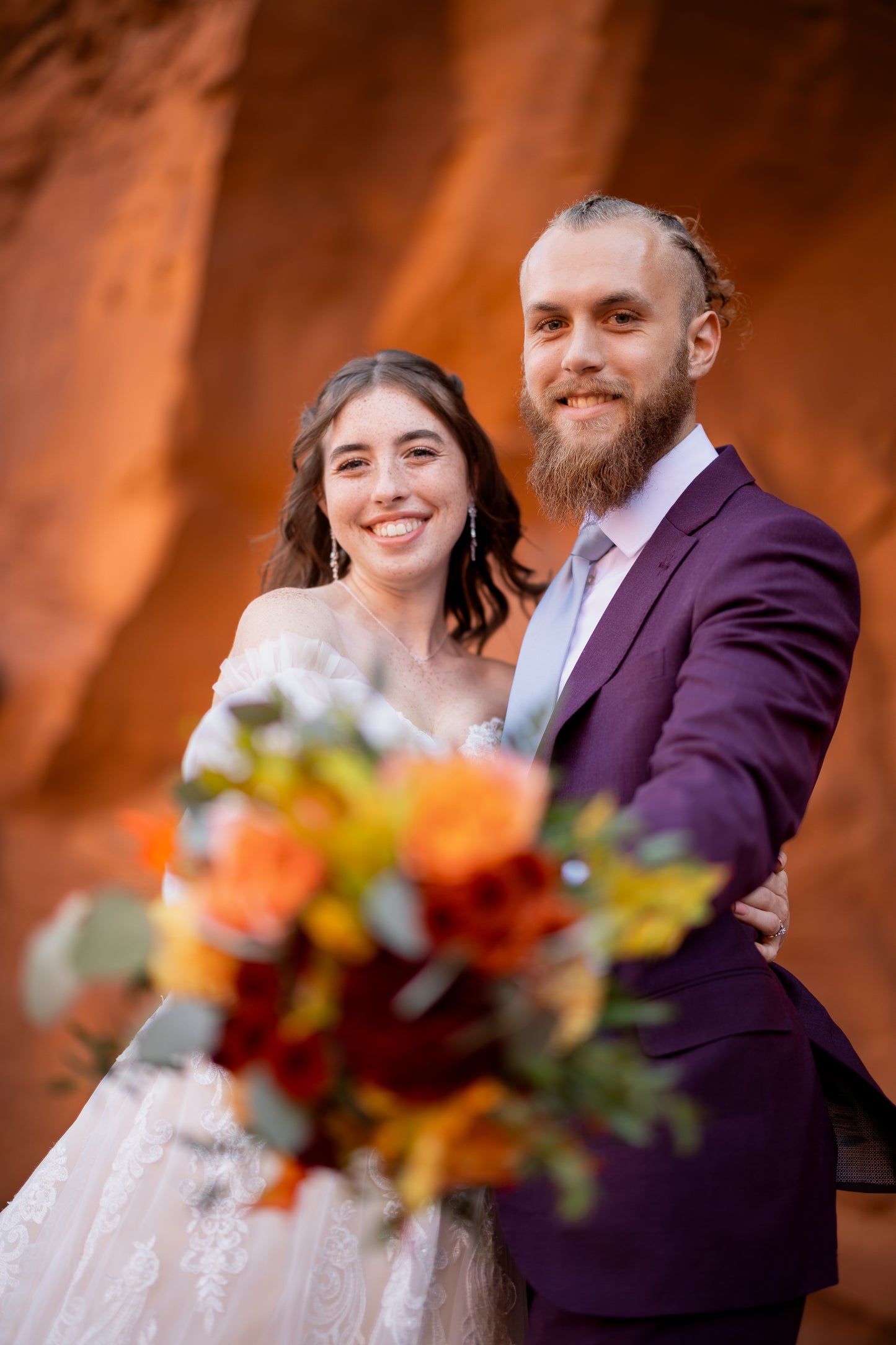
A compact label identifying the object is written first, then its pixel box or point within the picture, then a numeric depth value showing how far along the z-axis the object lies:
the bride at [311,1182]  1.64
